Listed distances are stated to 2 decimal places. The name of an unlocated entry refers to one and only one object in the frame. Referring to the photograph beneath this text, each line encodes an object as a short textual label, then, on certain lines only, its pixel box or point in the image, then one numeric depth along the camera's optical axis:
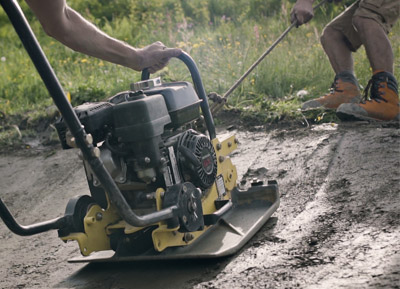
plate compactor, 2.85
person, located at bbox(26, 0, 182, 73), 3.06
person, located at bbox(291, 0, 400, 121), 4.69
